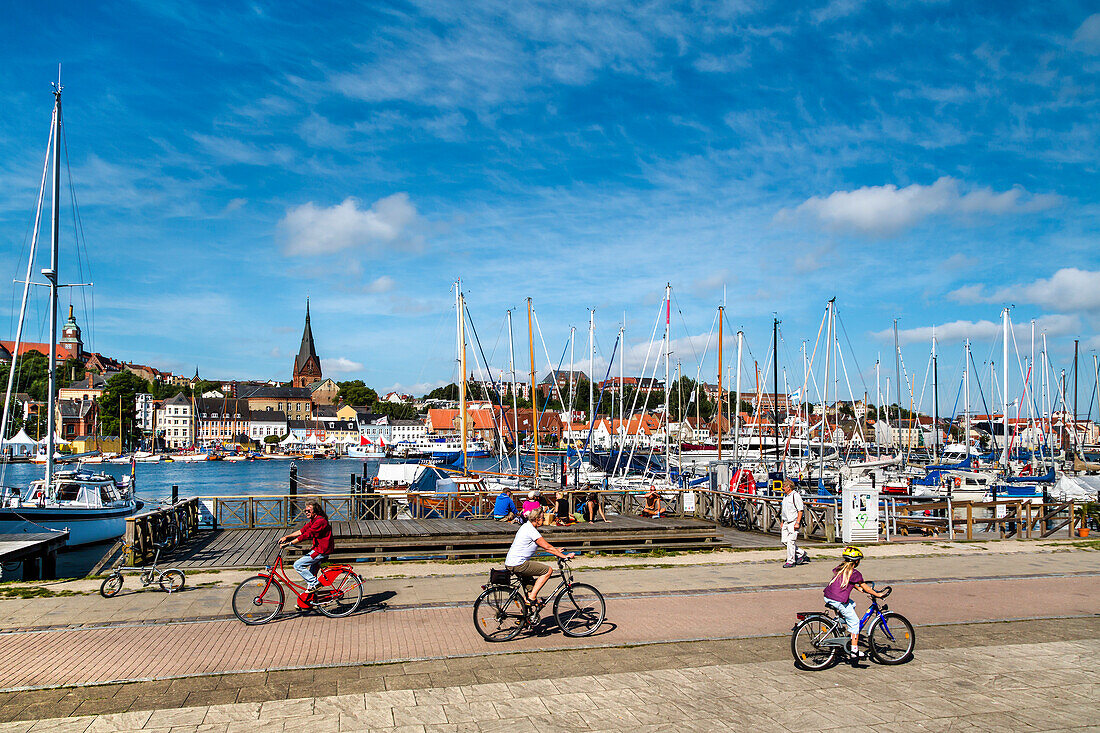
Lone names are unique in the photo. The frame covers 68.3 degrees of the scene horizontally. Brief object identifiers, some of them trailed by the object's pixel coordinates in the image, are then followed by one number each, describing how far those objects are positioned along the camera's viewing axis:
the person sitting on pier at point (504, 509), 22.03
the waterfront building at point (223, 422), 176.48
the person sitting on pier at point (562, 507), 21.34
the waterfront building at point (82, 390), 186.25
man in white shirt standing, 17.16
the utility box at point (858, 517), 21.55
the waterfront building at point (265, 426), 179.38
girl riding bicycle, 9.20
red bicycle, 11.55
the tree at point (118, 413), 150.50
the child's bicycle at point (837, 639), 9.23
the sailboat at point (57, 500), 27.67
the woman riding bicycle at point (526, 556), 10.60
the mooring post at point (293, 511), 25.52
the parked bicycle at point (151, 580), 13.79
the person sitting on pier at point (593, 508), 22.31
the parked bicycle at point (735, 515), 24.36
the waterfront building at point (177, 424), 170.36
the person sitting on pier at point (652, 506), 25.16
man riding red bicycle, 11.88
